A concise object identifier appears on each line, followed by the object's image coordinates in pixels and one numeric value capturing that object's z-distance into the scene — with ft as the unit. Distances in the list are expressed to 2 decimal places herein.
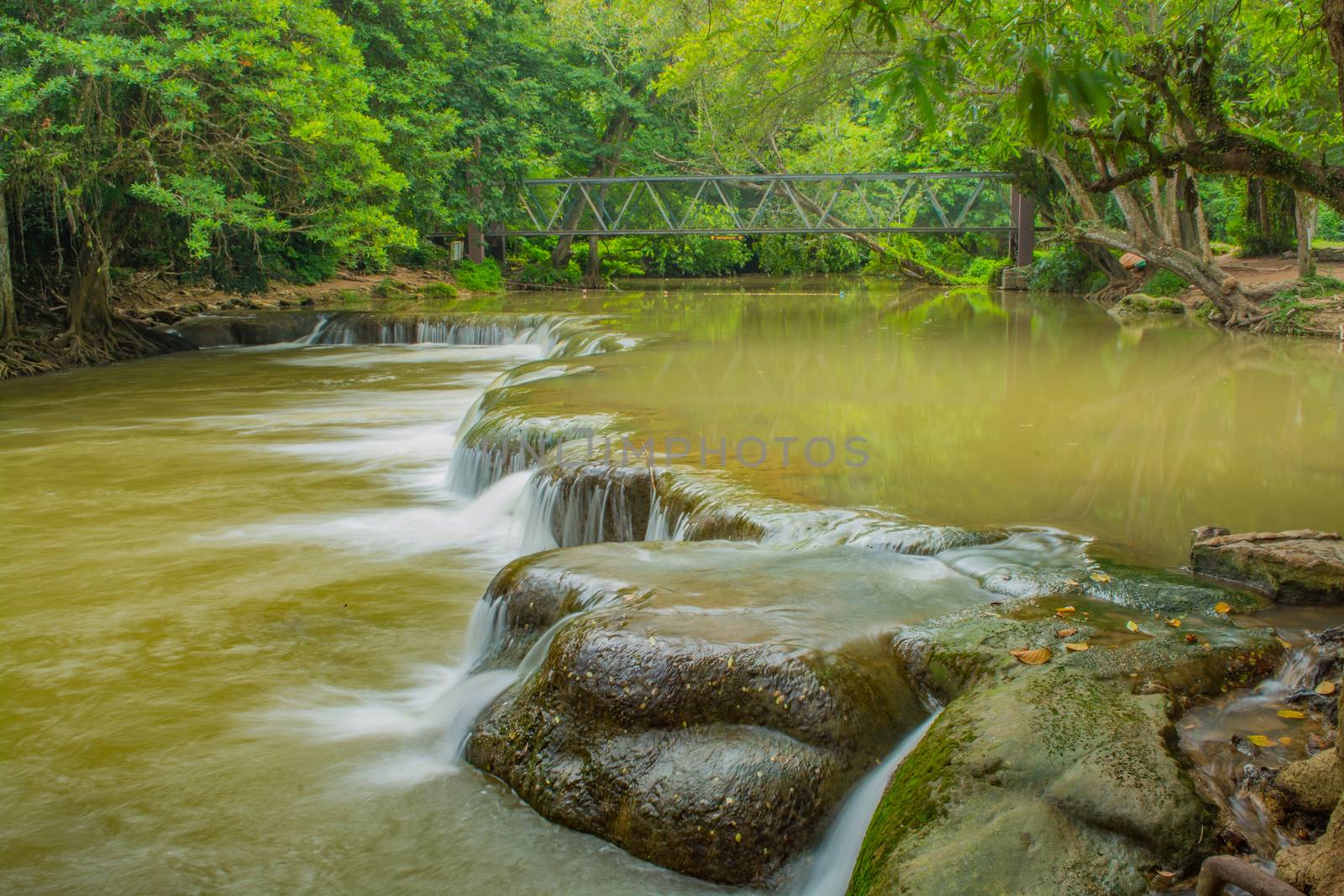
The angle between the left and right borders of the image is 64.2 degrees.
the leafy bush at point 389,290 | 85.56
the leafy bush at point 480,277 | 96.58
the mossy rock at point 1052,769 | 9.14
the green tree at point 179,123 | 41.16
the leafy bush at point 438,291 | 87.66
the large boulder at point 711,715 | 11.63
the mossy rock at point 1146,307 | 66.64
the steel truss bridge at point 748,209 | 90.27
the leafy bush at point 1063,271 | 84.58
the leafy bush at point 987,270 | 102.17
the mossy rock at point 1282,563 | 15.07
